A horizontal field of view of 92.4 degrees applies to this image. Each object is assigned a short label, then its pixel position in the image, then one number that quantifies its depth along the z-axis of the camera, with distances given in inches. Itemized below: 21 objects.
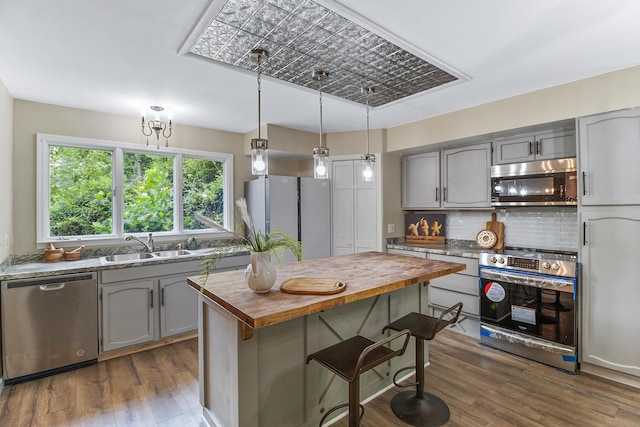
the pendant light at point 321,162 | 90.7
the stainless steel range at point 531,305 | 103.8
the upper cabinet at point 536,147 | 115.3
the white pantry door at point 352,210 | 164.2
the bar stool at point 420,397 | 78.8
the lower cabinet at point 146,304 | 113.8
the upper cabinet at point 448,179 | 140.1
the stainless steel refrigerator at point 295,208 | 148.3
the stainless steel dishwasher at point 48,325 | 97.3
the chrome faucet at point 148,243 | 138.2
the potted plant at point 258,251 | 63.4
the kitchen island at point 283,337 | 62.4
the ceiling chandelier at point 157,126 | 129.8
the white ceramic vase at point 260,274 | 65.4
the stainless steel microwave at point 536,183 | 112.3
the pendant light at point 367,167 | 97.1
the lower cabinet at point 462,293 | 129.4
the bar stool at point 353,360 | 58.6
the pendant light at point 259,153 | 79.3
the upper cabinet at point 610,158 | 93.0
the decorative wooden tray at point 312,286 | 65.0
